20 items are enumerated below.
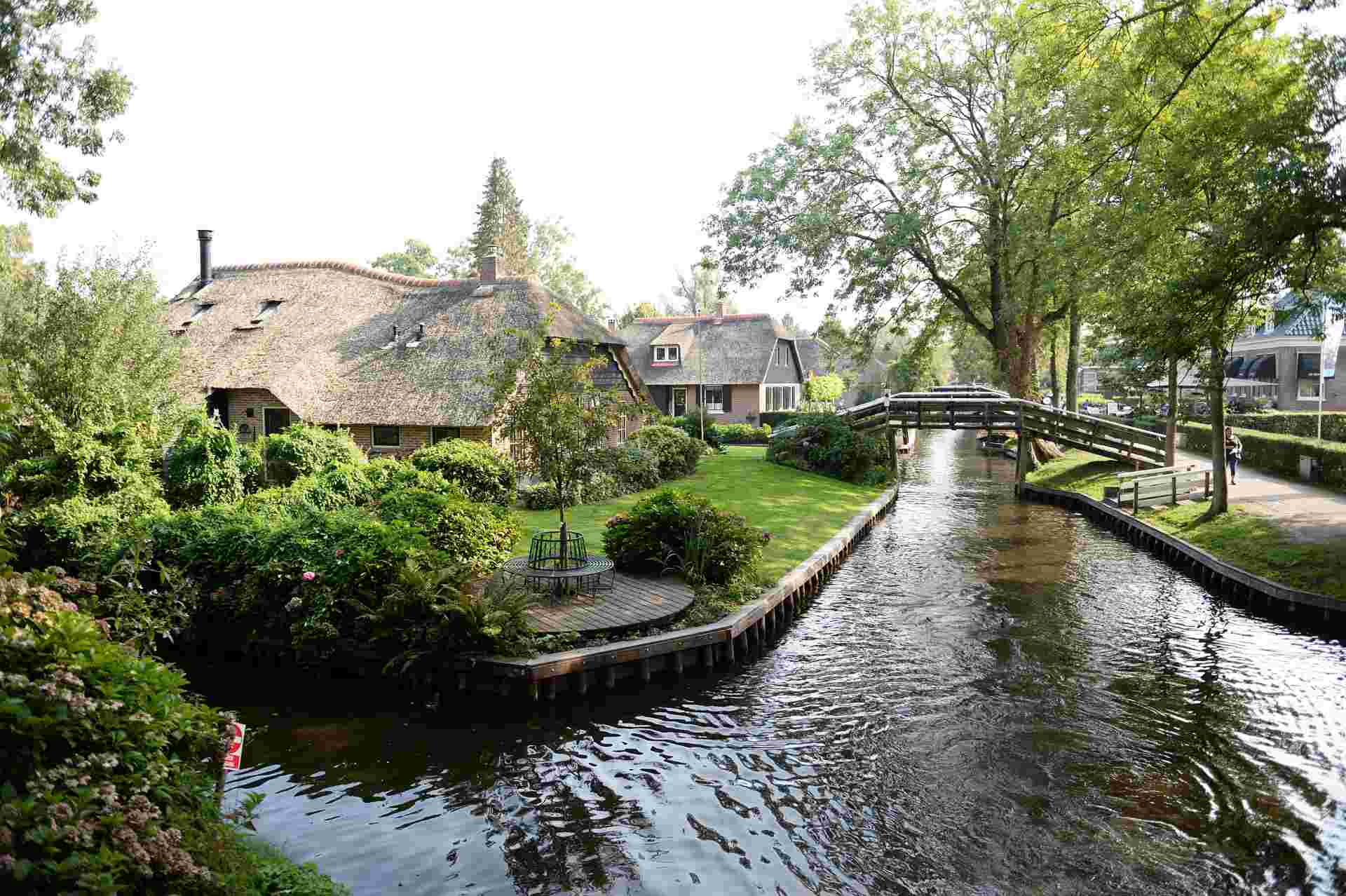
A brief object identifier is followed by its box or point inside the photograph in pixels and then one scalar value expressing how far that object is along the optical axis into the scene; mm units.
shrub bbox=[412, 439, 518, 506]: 20859
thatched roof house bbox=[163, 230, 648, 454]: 27750
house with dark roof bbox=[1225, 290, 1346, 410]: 43938
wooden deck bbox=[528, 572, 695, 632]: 12438
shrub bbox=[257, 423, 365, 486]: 19234
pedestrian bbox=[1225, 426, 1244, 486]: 24984
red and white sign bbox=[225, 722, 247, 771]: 6105
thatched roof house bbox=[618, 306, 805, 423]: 53500
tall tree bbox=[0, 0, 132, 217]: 17828
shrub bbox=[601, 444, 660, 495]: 24328
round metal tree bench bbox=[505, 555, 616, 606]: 12969
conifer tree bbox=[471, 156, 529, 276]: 63188
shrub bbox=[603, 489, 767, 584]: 15047
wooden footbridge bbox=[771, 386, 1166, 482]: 29062
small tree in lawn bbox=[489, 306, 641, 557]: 13445
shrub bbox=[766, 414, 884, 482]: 30859
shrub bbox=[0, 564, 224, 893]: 4043
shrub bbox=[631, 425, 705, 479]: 28828
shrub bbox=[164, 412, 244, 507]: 17031
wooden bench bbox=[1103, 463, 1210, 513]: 23016
